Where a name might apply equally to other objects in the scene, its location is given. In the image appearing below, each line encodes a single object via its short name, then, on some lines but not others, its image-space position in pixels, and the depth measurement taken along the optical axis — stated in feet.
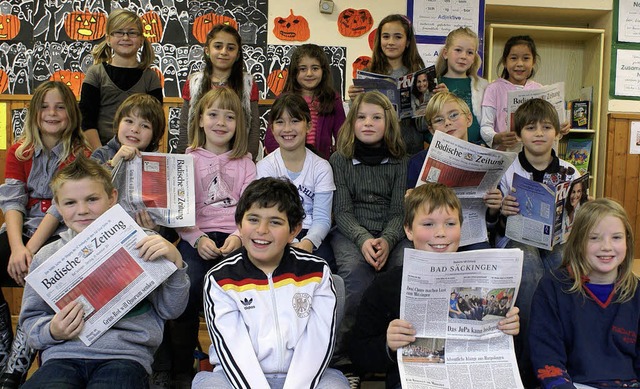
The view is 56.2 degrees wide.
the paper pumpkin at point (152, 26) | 14.26
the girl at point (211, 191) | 7.45
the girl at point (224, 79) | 9.86
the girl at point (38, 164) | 7.80
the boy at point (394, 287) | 6.08
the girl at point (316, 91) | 10.04
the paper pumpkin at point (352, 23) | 15.02
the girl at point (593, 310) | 5.90
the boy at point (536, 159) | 7.89
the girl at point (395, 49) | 10.36
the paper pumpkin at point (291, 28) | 14.69
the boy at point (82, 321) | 5.68
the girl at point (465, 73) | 10.13
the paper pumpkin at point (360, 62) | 14.96
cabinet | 16.10
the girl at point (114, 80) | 9.91
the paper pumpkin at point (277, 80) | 14.65
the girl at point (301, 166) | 8.43
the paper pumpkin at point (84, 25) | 14.10
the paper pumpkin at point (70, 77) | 14.11
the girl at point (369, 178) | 8.07
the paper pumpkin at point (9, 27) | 14.02
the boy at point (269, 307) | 5.46
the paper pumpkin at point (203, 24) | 14.39
